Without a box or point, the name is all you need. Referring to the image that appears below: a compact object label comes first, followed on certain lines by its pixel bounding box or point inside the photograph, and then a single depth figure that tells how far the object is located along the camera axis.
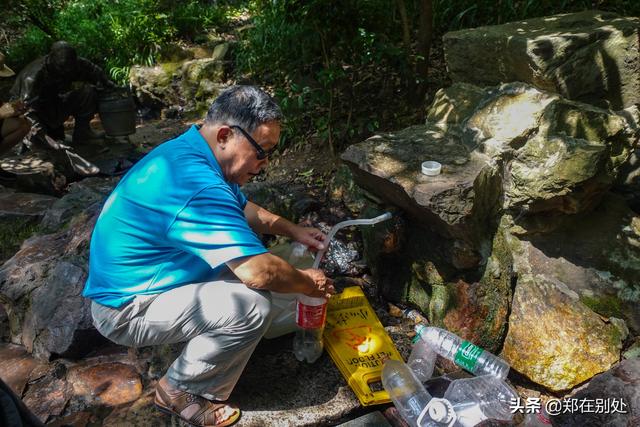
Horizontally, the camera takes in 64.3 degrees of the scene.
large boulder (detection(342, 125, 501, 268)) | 2.66
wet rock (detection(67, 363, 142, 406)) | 2.61
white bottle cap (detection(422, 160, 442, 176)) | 2.81
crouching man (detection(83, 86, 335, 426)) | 2.05
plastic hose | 2.64
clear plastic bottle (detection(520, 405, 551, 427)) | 2.42
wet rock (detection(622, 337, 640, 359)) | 2.69
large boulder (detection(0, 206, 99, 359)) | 2.87
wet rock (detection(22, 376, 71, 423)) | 2.54
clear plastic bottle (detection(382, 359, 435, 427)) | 2.44
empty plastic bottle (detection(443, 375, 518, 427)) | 2.42
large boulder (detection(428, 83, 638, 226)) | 2.68
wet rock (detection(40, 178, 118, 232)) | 4.04
